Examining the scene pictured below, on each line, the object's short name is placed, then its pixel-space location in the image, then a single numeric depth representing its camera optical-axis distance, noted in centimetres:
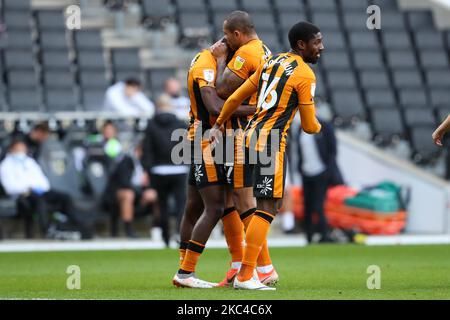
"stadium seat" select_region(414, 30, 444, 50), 2419
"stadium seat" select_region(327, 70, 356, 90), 2258
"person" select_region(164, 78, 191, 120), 1848
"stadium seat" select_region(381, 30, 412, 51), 2394
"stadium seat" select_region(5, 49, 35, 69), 2062
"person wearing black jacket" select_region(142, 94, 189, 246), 1616
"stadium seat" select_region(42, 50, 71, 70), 2098
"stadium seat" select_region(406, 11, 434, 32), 2477
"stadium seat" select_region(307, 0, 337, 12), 2405
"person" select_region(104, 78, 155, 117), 1973
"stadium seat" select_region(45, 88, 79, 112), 2028
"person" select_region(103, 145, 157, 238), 1872
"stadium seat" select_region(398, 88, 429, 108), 2294
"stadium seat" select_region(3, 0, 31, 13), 2169
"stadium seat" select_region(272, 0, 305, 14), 2370
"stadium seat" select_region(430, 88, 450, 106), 2327
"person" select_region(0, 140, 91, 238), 1806
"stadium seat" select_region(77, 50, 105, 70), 2131
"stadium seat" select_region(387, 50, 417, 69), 2362
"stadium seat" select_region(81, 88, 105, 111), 2061
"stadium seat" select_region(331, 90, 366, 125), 2200
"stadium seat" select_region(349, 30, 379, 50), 2362
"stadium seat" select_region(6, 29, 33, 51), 2092
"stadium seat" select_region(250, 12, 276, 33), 2281
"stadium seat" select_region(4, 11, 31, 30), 2126
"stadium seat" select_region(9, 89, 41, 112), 2006
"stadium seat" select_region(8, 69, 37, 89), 2033
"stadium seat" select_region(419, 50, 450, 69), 2389
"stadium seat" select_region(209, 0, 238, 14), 2312
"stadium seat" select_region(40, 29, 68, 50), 2120
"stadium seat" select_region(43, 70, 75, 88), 2062
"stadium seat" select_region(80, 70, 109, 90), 2097
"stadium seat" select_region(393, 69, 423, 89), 2328
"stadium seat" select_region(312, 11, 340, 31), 2361
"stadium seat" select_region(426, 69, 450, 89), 2355
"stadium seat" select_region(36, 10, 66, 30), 2159
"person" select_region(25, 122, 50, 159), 1869
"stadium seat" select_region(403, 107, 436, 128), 2253
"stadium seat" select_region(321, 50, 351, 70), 2289
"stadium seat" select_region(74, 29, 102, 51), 2166
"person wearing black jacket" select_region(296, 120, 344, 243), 1745
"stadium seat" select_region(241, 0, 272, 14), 2338
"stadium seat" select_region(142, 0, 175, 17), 2273
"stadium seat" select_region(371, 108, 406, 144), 2190
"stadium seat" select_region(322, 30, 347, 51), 2320
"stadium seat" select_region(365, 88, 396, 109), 2256
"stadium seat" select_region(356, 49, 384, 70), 2331
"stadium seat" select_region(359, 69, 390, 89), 2297
